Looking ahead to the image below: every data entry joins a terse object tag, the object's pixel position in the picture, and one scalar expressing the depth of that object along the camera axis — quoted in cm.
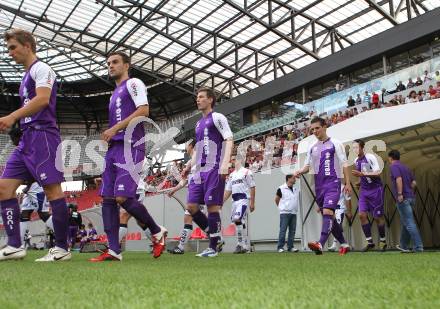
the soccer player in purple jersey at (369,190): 794
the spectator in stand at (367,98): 1884
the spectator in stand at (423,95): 1404
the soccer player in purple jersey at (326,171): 592
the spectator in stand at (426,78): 1642
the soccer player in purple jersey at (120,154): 443
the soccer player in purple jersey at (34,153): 419
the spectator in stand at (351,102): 1920
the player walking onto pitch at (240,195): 880
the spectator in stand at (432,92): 1382
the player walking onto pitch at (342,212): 835
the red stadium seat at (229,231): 1028
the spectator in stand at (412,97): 1452
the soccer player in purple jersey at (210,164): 571
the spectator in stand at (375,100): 1736
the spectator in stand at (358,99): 1924
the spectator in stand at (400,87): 1739
